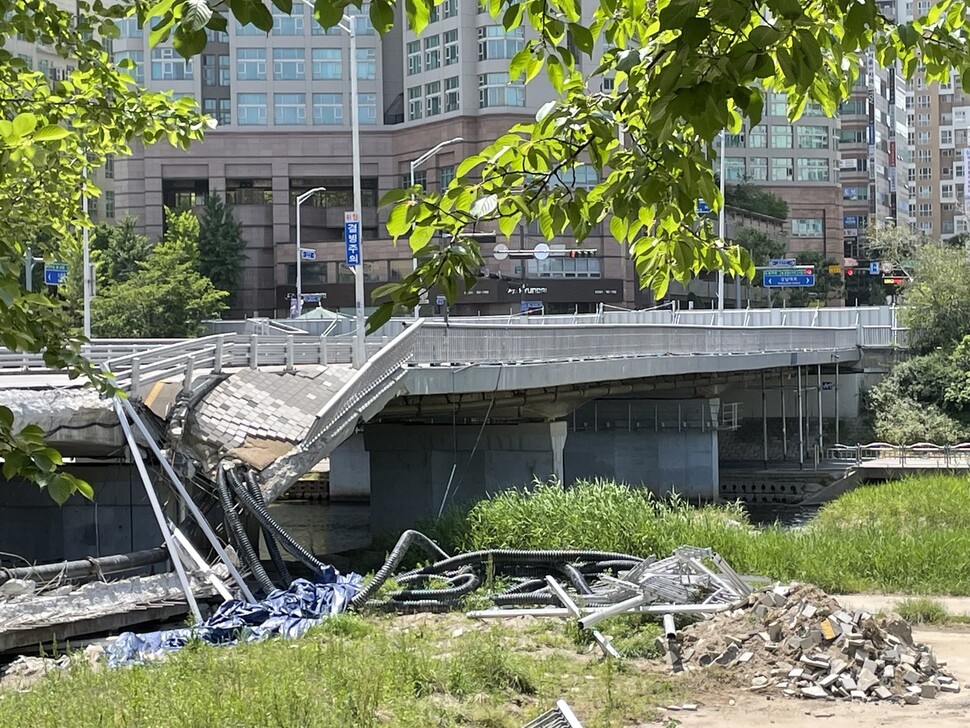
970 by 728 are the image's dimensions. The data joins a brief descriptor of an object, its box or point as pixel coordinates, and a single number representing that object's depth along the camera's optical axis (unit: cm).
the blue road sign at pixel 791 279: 7500
